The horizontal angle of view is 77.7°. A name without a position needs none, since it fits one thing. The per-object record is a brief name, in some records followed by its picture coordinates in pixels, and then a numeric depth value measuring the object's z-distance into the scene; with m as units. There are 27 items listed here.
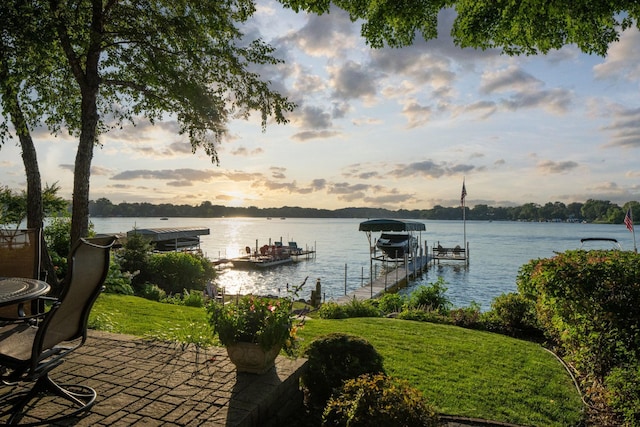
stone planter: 3.93
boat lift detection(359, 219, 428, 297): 33.84
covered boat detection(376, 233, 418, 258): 43.19
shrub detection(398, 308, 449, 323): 10.54
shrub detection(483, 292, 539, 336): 9.31
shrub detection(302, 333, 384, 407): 4.32
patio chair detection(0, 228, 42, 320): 4.78
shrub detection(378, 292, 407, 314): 14.48
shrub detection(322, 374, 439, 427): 3.05
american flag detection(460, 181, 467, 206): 36.06
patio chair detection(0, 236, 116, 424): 2.72
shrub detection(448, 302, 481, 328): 10.01
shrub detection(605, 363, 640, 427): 4.09
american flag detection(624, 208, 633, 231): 28.22
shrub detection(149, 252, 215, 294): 18.50
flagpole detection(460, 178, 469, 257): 36.06
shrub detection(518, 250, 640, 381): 4.70
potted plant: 3.94
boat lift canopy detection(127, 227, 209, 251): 33.59
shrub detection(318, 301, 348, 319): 11.97
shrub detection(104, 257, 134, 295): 12.07
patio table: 2.91
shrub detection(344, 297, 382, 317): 12.33
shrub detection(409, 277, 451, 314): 13.90
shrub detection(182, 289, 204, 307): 12.90
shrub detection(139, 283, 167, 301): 14.38
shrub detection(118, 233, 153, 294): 17.78
